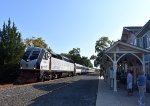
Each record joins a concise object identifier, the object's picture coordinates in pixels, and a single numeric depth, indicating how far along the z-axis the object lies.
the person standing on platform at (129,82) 6.90
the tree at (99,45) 45.28
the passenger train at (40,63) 11.05
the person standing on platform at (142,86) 5.41
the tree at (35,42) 28.49
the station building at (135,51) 8.63
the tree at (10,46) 12.79
